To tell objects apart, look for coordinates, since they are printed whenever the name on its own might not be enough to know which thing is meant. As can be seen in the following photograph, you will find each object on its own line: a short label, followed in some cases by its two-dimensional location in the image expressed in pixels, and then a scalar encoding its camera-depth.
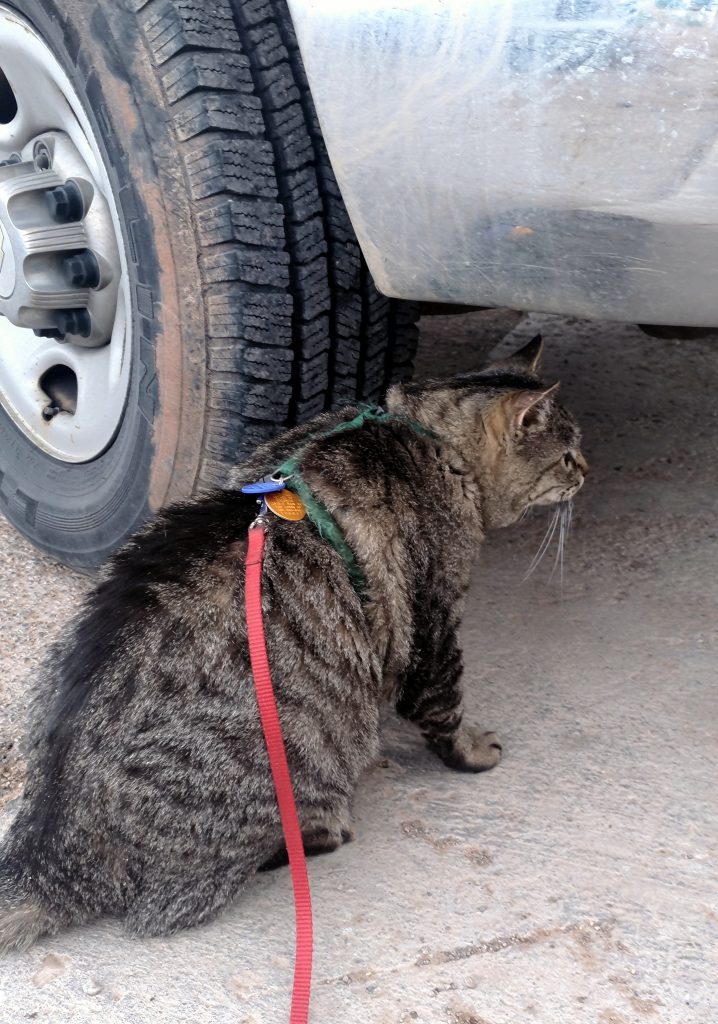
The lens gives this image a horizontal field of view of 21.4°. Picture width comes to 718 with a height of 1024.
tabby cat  1.34
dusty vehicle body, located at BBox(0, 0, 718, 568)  1.26
